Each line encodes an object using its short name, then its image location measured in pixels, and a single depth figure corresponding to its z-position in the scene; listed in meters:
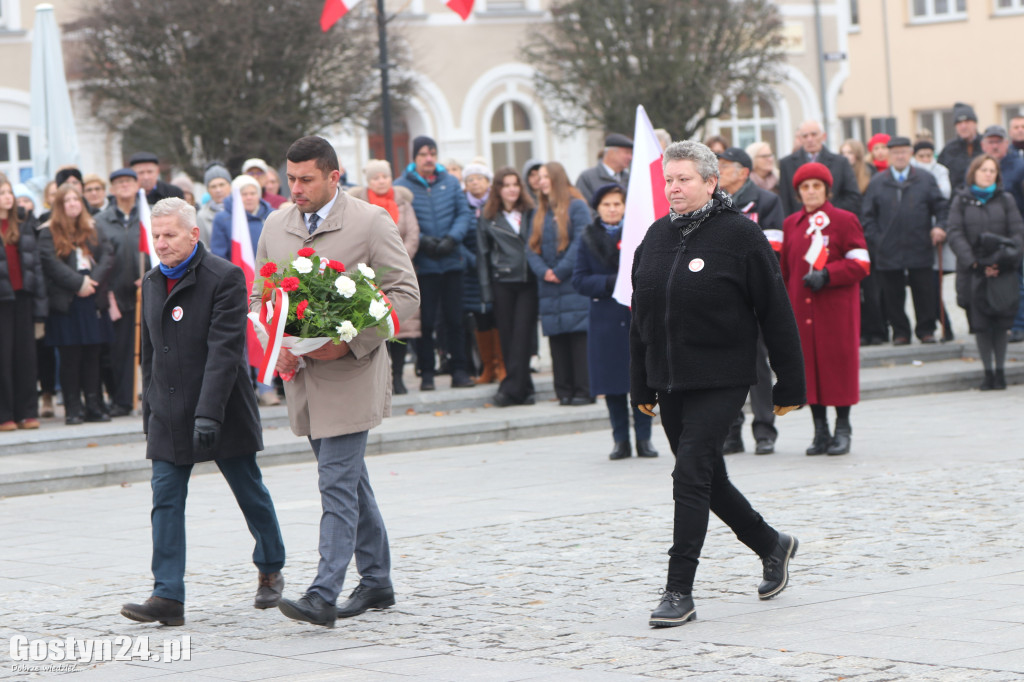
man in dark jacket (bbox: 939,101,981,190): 19.38
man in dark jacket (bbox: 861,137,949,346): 18.39
